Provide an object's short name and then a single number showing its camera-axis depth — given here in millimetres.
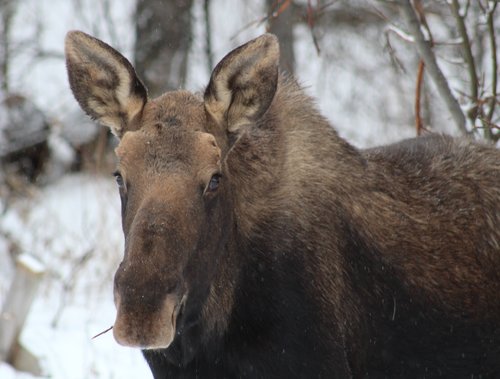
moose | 8656
